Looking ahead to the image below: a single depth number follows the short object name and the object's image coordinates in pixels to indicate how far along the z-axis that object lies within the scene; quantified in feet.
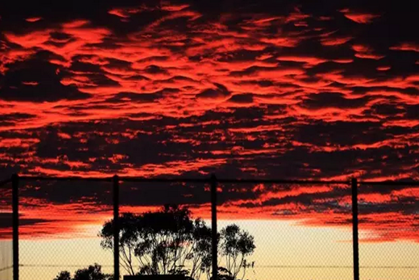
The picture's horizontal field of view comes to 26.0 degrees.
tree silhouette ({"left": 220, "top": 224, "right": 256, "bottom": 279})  102.99
